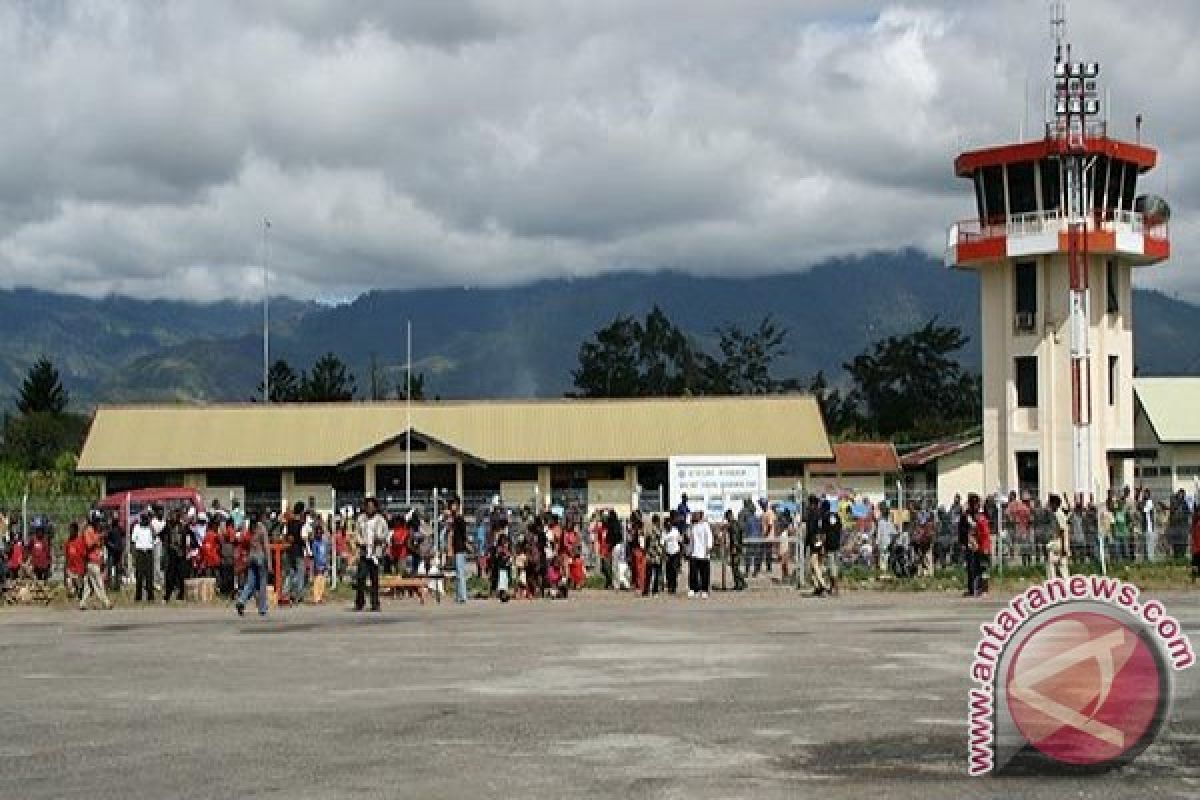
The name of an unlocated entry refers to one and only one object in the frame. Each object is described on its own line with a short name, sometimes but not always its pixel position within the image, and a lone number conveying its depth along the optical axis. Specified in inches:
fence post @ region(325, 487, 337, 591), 1321.4
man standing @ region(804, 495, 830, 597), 1217.4
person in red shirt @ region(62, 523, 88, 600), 1223.6
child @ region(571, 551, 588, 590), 1320.1
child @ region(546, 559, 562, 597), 1266.0
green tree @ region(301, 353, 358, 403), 4527.6
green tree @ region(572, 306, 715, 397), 4795.8
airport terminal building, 2411.4
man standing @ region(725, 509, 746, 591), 1305.4
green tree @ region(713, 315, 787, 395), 4815.5
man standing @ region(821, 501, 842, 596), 1211.2
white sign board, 1400.1
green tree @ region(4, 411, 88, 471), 3752.5
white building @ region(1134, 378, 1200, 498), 2283.5
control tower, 2138.3
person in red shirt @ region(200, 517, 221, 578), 1264.8
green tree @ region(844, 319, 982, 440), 4522.6
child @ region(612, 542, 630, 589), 1314.0
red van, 1526.8
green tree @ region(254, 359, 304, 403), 4722.0
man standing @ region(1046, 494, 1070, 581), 1209.3
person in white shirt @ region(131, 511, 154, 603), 1245.1
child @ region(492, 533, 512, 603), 1225.4
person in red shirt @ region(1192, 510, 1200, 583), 1277.1
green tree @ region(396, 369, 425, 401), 4323.8
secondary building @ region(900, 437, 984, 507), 2536.9
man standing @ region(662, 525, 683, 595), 1263.5
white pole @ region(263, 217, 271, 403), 2815.0
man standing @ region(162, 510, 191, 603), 1259.8
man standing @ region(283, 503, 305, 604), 1201.4
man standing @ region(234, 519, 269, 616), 1109.7
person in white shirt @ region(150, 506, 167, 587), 1291.8
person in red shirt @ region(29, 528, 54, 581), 1323.8
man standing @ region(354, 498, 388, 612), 1134.4
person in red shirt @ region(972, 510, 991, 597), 1187.3
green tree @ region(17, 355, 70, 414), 4419.3
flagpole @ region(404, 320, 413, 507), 1611.8
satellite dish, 2236.7
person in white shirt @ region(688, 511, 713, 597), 1239.5
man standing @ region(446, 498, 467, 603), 1225.4
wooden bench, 1222.3
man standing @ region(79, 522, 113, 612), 1193.4
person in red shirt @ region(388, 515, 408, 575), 1333.7
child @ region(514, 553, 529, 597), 1256.2
